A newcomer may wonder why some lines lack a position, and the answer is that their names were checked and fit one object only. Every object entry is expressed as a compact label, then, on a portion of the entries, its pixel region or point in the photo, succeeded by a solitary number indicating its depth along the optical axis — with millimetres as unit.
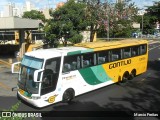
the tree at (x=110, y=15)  37562
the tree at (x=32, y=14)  46206
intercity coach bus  13211
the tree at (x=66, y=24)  25834
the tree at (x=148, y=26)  83188
